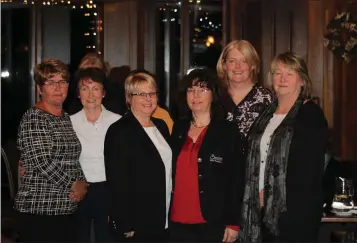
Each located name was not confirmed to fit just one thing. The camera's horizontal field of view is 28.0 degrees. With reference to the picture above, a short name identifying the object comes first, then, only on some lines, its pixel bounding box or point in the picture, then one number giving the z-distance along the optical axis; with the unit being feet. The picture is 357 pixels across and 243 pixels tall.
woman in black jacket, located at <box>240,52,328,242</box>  11.94
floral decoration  19.31
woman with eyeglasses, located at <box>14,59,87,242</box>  12.75
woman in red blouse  12.00
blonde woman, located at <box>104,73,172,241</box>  12.05
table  17.04
